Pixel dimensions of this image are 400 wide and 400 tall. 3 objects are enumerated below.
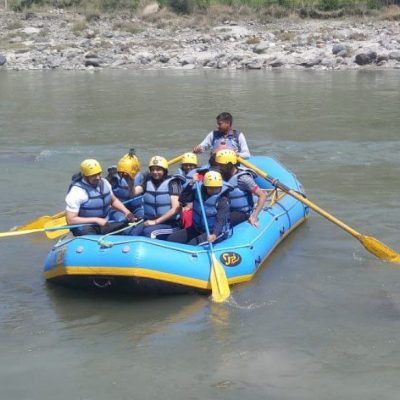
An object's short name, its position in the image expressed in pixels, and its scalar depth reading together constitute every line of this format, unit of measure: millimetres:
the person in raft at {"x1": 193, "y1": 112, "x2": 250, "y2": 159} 8117
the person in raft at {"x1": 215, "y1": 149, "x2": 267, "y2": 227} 6629
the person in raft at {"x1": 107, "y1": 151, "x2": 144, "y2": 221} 6902
